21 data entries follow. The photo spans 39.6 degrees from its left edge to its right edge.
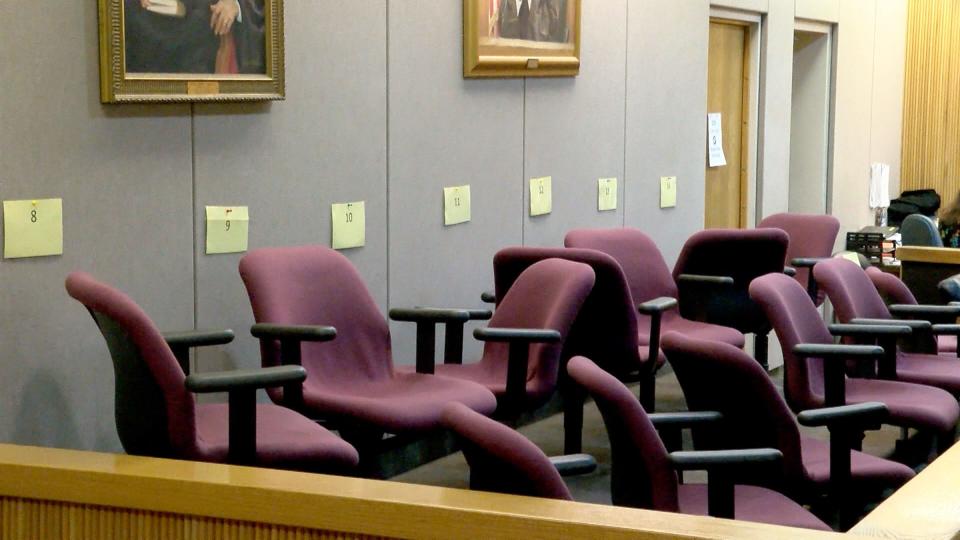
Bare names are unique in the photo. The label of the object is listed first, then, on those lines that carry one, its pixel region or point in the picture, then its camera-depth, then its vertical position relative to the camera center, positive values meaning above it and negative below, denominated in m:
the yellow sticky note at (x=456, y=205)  5.39 -0.18
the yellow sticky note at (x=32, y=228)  3.59 -0.19
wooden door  8.00 +0.30
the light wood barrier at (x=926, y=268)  6.90 -0.56
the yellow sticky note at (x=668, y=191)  7.21 -0.17
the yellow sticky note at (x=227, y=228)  4.24 -0.22
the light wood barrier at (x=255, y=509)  2.21 -0.61
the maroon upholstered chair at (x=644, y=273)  5.71 -0.50
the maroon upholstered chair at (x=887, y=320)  5.08 -0.62
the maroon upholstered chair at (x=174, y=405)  3.22 -0.61
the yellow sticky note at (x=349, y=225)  4.79 -0.24
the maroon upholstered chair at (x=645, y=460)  2.98 -0.68
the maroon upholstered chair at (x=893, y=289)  5.93 -0.57
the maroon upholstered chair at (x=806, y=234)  7.21 -0.40
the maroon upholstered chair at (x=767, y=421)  3.41 -0.70
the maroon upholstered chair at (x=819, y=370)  4.41 -0.71
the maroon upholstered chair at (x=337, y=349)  3.97 -0.61
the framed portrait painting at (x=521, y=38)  5.46 +0.53
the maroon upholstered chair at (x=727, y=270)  5.77 -0.48
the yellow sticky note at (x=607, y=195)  6.61 -0.17
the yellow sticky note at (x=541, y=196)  6.02 -0.16
